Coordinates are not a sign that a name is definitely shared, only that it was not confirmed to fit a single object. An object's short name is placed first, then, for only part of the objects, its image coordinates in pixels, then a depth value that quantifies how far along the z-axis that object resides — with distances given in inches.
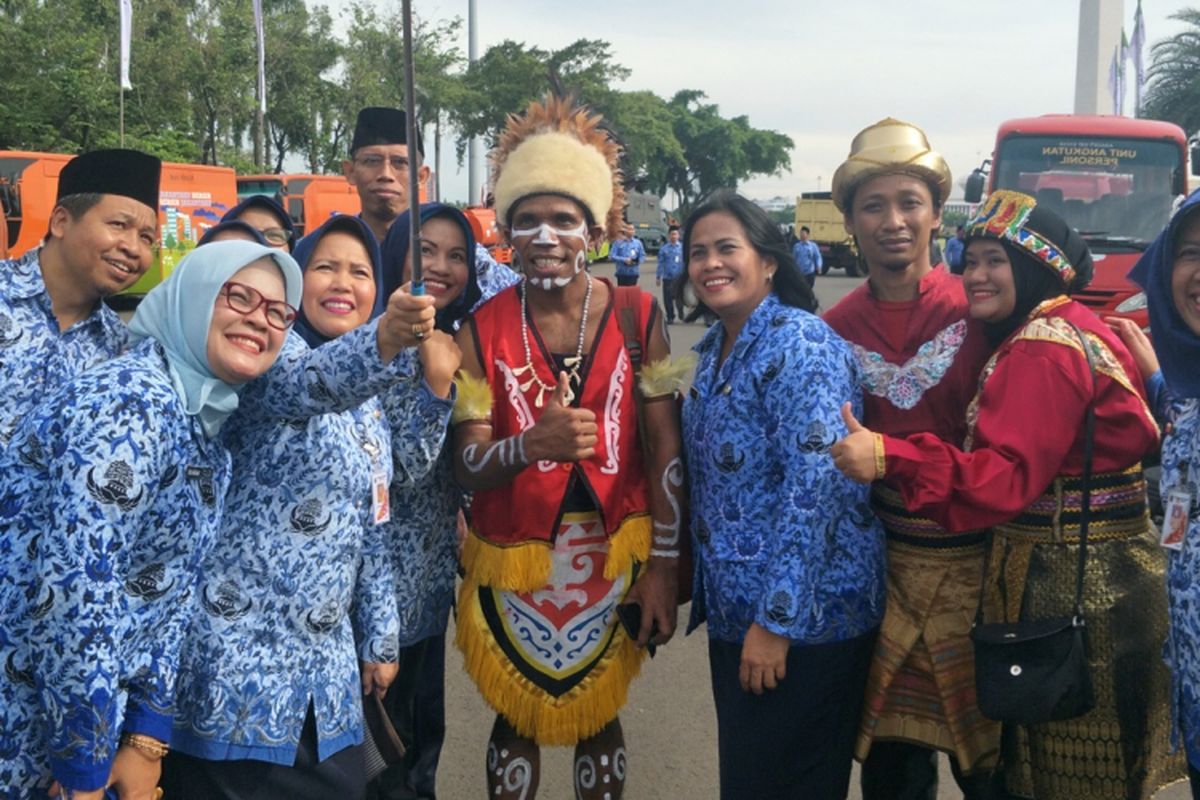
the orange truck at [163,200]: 641.0
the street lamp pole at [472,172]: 1115.3
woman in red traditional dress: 91.8
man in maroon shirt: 102.0
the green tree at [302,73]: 1242.6
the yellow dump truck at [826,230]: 1357.0
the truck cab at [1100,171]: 371.2
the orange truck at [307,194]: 893.2
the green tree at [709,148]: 2896.2
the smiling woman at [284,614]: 81.1
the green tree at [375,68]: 1215.6
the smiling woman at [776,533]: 97.0
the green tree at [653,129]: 1970.7
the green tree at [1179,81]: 1312.7
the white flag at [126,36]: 768.6
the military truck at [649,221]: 1801.2
